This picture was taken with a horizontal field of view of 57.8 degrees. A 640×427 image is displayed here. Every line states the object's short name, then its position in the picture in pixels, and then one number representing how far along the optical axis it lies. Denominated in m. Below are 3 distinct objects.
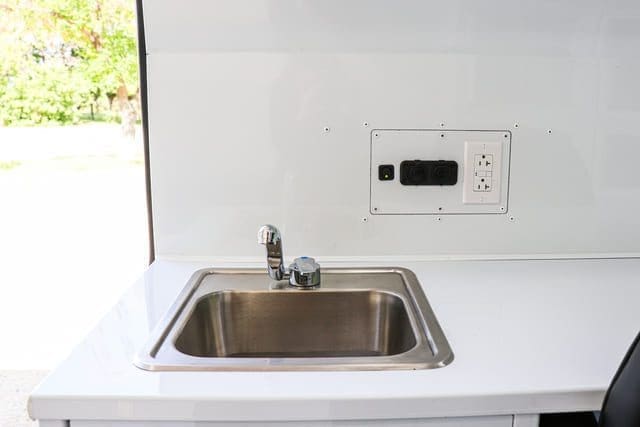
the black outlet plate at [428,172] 1.31
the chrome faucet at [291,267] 1.15
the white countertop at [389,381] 0.74
